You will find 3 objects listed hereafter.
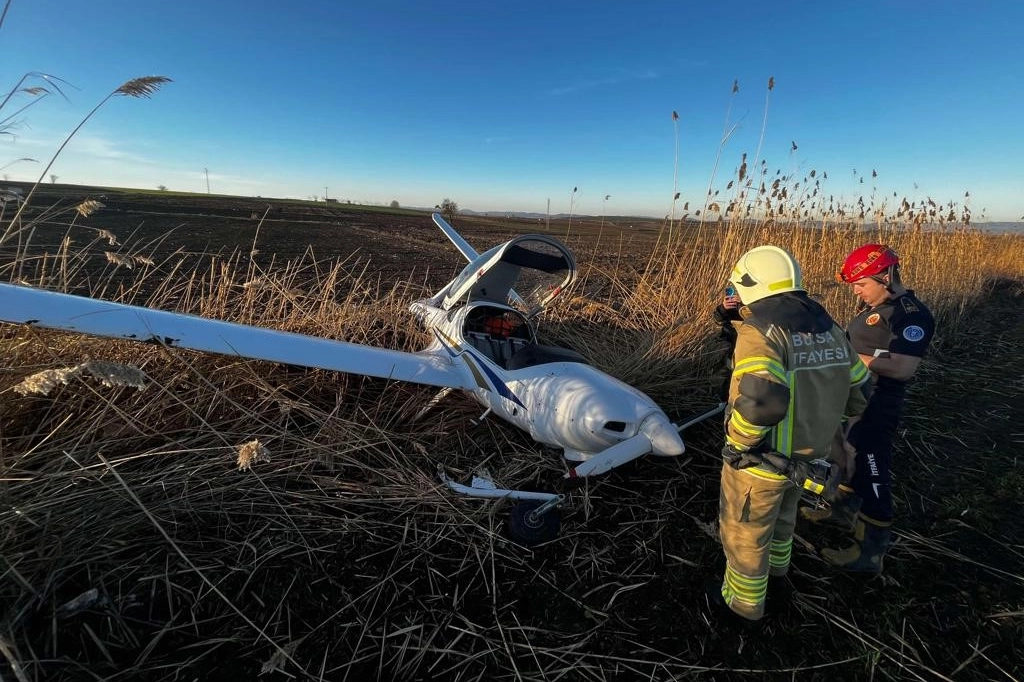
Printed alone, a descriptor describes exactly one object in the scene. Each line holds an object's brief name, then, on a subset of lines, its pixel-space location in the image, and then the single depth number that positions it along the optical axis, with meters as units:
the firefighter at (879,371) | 2.71
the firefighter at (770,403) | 1.92
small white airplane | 2.74
